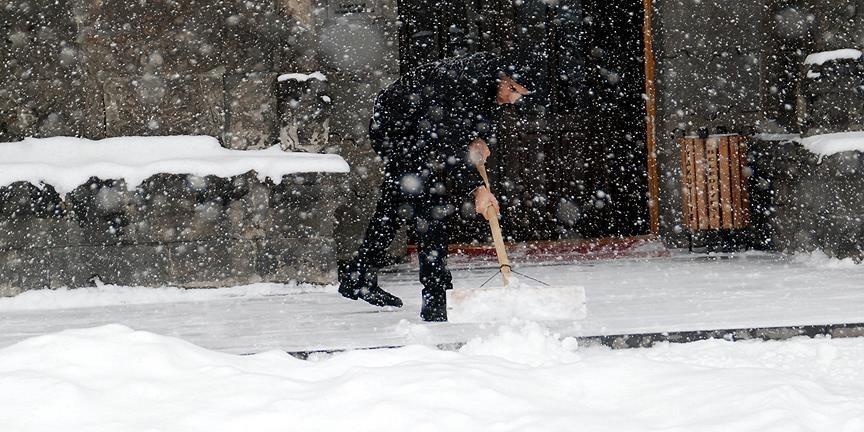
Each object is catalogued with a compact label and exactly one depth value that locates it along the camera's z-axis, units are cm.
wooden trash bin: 1681
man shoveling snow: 981
